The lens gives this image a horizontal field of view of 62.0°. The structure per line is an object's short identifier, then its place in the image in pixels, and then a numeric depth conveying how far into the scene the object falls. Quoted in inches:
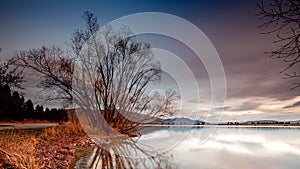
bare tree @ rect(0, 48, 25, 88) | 383.9
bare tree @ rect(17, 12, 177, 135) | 644.7
